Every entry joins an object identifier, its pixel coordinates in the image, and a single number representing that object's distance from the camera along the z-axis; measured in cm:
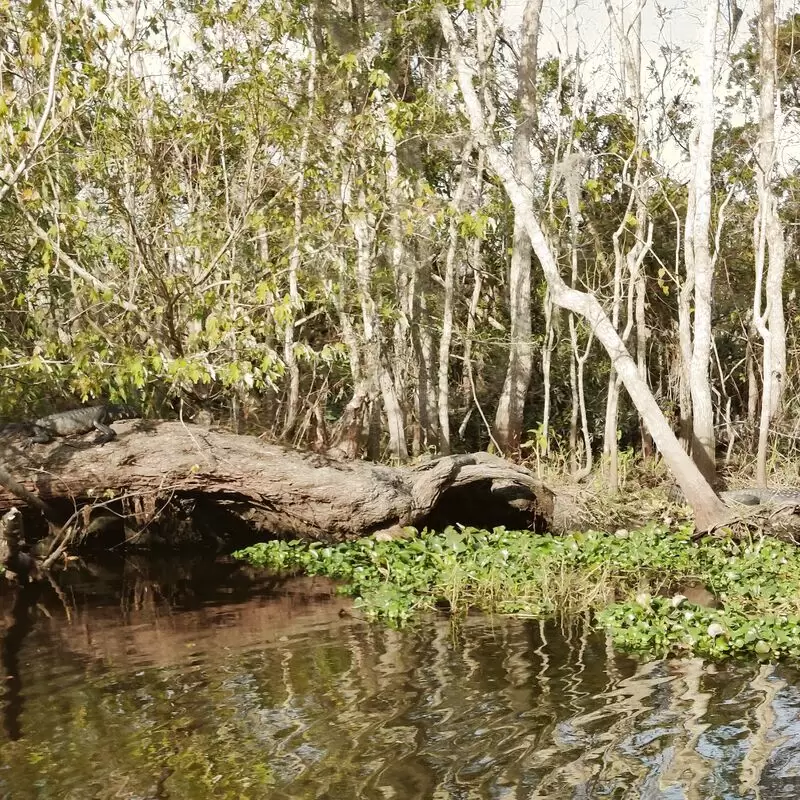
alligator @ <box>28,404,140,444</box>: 1112
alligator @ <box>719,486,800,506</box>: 1138
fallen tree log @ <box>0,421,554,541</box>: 1096
